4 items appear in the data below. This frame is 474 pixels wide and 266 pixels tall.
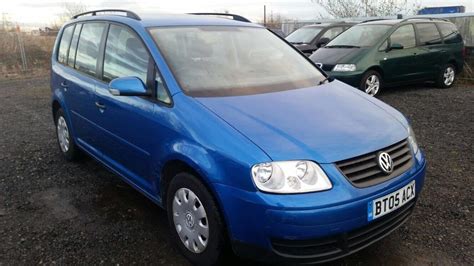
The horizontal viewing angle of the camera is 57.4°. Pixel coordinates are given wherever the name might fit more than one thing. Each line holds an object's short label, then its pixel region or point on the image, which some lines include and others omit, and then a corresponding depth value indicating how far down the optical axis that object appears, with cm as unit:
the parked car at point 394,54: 838
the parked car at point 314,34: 1164
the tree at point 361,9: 2230
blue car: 235
